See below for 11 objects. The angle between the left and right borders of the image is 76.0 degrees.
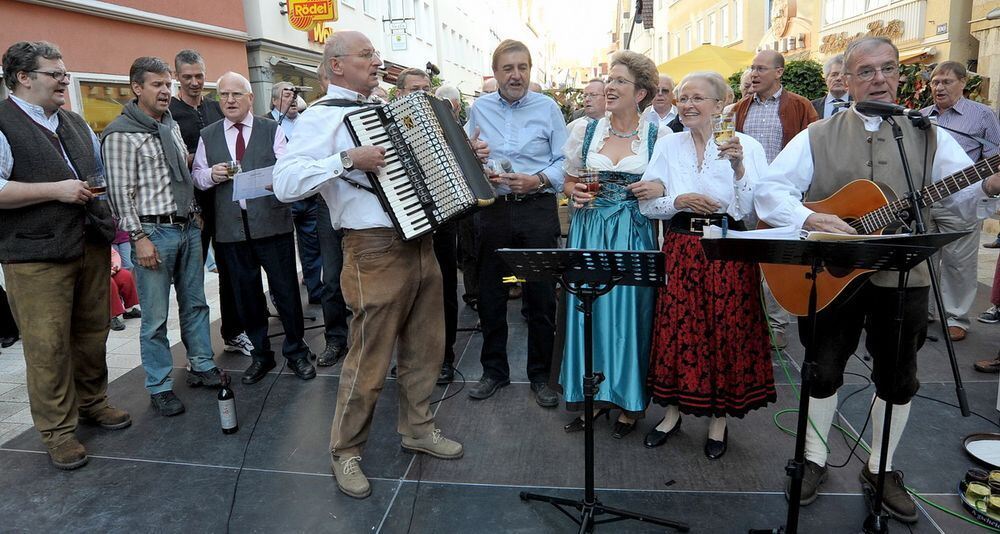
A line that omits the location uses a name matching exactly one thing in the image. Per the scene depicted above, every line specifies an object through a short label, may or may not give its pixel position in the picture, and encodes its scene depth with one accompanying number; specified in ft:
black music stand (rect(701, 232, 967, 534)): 6.98
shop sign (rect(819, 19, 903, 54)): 50.03
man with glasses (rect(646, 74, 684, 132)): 20.54
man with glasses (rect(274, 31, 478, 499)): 9.88
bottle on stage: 12.73
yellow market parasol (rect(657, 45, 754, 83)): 36.73
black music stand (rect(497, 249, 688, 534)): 8.07
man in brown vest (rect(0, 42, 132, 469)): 11.00
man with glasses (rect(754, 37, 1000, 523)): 9.07
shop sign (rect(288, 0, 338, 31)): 47.39
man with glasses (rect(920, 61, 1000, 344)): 17.30
